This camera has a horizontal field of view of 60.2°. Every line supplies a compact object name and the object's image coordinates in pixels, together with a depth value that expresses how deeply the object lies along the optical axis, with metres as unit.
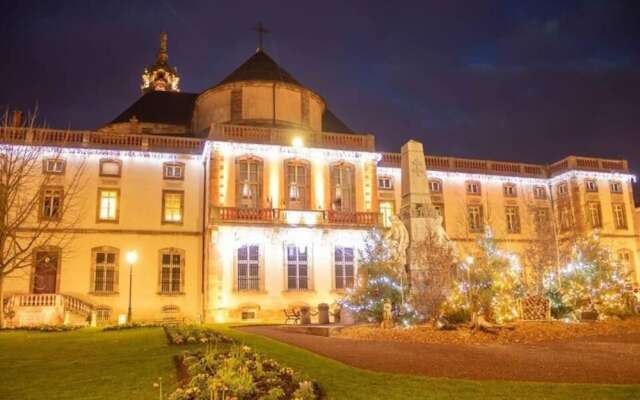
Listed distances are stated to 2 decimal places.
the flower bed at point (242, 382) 6.98
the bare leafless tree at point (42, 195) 29.47
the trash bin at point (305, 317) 25.34
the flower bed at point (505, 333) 14.82
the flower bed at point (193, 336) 13.68
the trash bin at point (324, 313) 24.84
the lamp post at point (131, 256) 25.17
